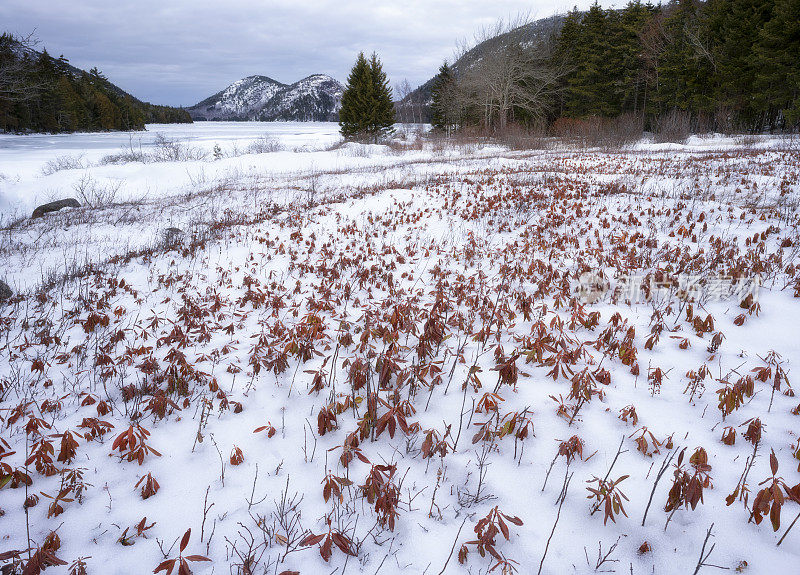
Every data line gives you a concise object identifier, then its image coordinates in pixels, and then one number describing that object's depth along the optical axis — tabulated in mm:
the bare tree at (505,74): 34969
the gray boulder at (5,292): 6508
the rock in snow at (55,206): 13906
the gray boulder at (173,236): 9161
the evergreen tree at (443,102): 43312
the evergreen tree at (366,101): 39250
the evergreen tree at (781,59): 23078
